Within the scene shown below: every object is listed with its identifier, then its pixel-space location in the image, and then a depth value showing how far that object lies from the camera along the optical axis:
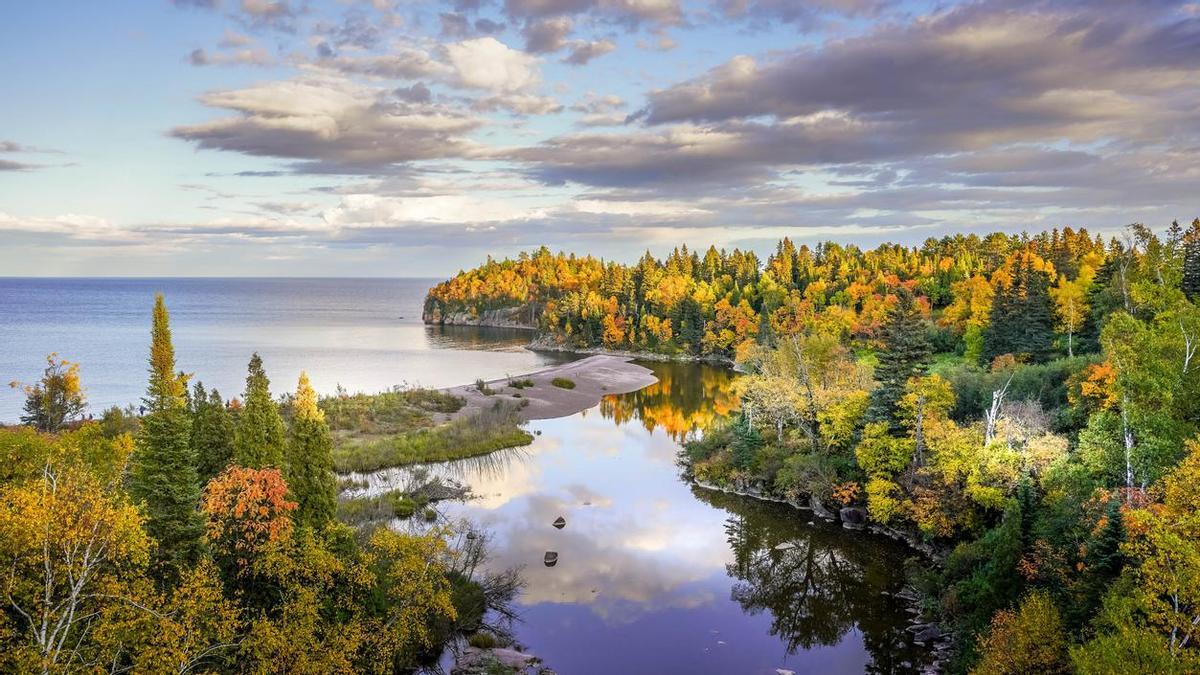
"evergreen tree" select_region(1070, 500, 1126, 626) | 23.05
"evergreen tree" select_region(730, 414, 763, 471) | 51.41
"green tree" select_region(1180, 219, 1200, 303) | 66.81
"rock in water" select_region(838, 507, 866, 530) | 43.62
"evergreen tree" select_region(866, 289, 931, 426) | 43.31
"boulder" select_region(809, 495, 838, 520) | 45.24
